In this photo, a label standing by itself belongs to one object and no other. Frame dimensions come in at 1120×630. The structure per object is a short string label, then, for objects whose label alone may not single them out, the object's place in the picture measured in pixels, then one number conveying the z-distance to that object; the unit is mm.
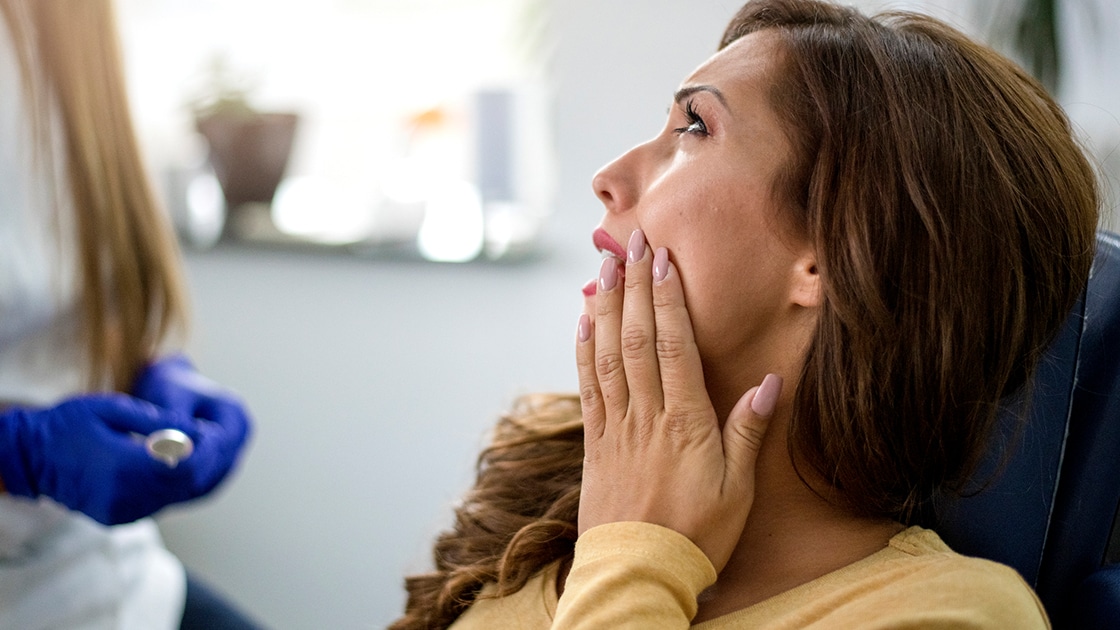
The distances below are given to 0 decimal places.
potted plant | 2354
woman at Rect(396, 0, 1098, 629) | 888
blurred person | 1323
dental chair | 927
